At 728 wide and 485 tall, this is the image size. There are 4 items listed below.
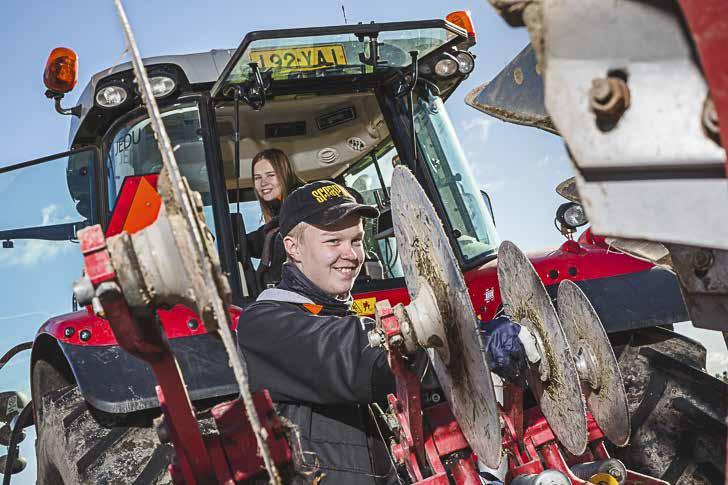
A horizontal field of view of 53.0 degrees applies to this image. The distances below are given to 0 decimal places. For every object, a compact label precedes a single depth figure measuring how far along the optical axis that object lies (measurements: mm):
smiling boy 2166
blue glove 2113
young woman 3199
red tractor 2643
